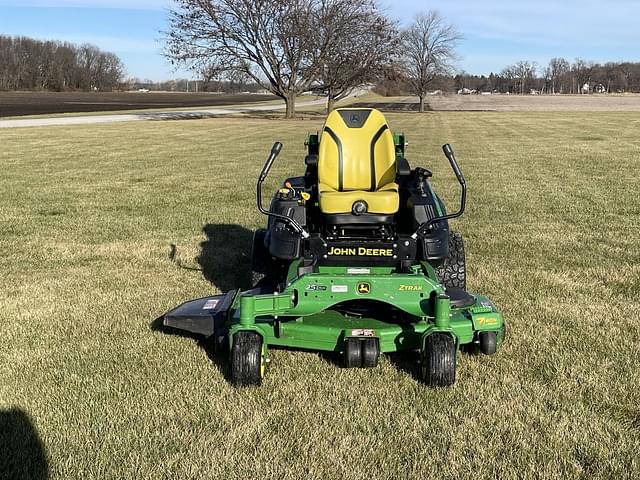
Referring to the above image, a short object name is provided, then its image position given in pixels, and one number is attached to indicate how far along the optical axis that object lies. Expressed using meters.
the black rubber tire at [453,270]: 4.95
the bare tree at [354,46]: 34.94
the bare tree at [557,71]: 151.88
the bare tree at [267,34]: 32.84
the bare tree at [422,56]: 57.84
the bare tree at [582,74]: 148.25
